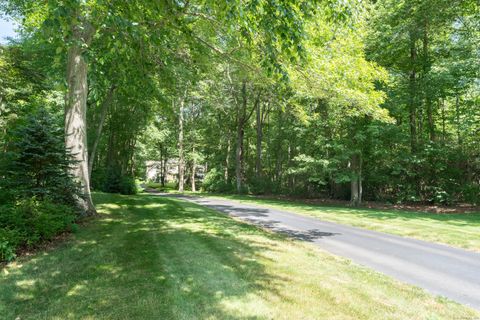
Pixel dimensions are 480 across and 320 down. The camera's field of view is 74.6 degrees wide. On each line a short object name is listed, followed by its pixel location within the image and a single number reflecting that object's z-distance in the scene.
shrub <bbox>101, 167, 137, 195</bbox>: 23.29
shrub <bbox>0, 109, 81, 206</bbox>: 7.55
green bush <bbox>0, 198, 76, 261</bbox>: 5.76
